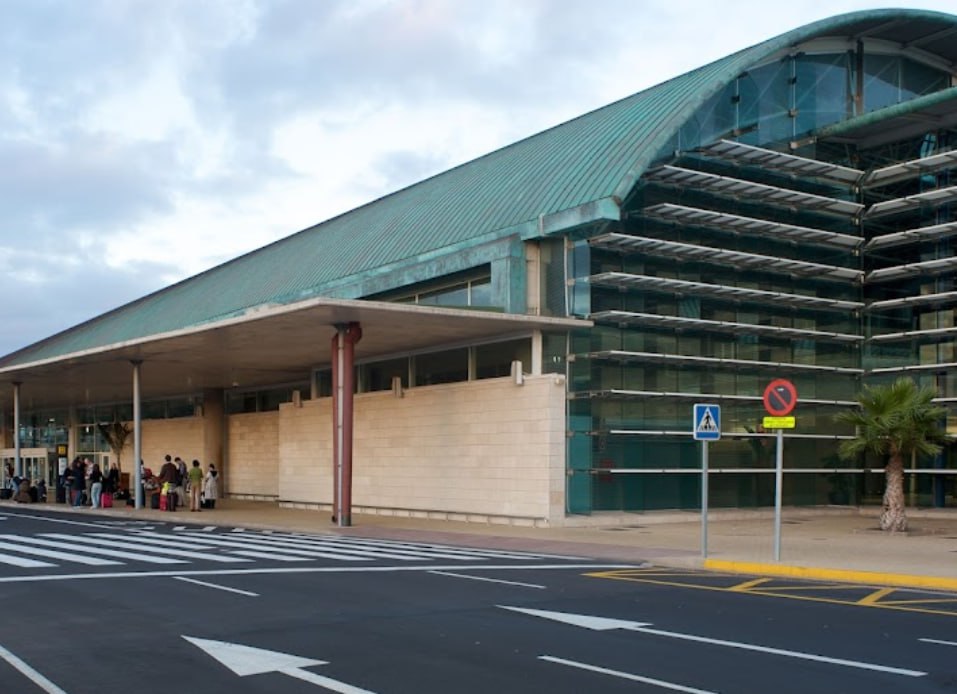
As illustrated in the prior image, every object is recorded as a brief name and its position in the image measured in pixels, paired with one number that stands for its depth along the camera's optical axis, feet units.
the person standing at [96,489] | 127.24
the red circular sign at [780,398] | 61.98
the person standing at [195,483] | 114.01
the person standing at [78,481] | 130.41
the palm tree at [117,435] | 188.14
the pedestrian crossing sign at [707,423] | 64.08
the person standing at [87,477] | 132.71
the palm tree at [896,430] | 84.33
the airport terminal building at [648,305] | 92.84
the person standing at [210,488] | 125.18
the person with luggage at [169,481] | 118.32
